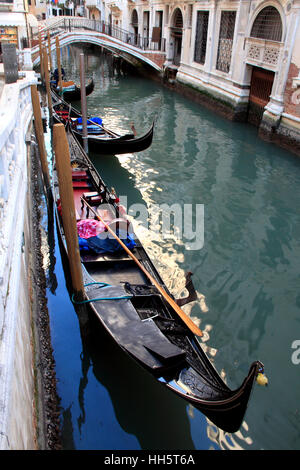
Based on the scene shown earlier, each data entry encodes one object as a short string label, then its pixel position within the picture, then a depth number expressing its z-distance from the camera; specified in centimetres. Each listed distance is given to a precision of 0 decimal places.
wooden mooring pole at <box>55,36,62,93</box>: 959
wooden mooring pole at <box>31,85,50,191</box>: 473
